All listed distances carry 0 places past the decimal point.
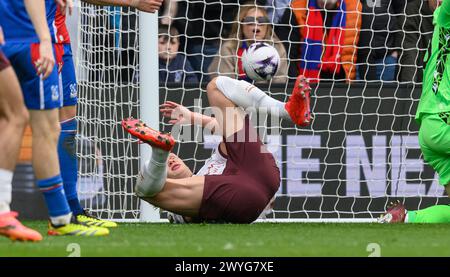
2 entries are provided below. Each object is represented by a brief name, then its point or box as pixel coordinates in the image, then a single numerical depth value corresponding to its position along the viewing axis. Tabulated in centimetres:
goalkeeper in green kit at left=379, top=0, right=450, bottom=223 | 1387
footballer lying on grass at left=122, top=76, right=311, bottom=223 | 1310
